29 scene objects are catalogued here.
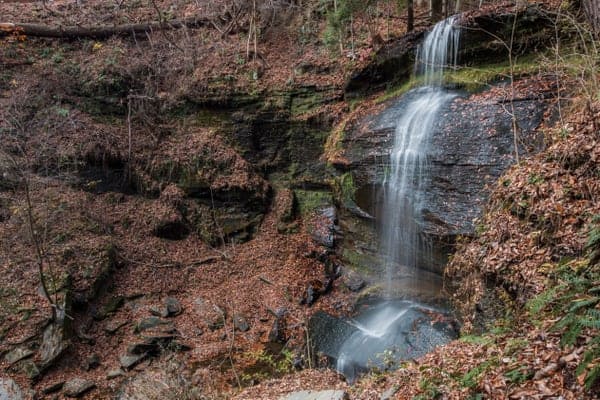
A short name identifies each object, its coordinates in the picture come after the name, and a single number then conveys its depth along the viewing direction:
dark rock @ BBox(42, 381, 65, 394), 7.89
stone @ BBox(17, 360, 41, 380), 8.02
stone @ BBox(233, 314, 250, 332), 9.95
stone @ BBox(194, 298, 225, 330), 10.17
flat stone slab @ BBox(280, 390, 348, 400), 4.91
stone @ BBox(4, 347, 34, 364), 8.14
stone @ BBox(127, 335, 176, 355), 9.04
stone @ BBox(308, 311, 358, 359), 8.53
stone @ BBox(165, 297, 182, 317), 10.44
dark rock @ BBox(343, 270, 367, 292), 10.62
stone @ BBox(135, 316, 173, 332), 9.75
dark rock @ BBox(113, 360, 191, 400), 6.25
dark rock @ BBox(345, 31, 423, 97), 11.80
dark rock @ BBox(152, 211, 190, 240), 12.68
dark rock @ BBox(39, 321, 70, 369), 8.36
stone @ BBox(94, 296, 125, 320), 9.99
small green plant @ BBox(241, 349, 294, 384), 8.13
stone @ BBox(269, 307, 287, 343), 9.46
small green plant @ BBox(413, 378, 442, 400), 3.78
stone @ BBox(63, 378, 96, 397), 7.89
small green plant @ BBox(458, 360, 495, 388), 3.49
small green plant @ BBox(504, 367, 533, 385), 3.08
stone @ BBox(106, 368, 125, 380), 8.45
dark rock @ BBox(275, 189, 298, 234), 13.16
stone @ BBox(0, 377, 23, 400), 7.46
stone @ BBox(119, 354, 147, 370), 8.73
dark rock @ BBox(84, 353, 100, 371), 8.67
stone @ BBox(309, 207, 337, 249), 12.11
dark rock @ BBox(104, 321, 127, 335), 9.66
